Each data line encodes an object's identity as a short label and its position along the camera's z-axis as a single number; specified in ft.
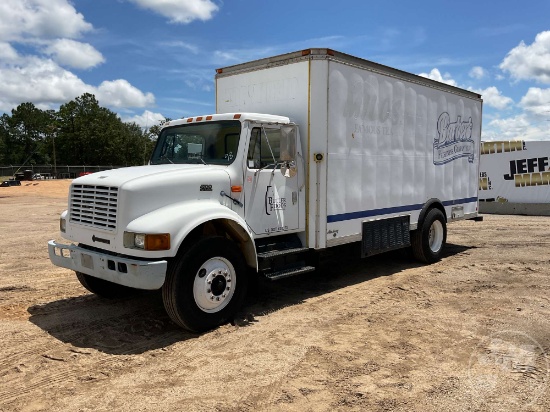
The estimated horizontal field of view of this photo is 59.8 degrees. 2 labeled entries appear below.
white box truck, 16.72
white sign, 60.34
